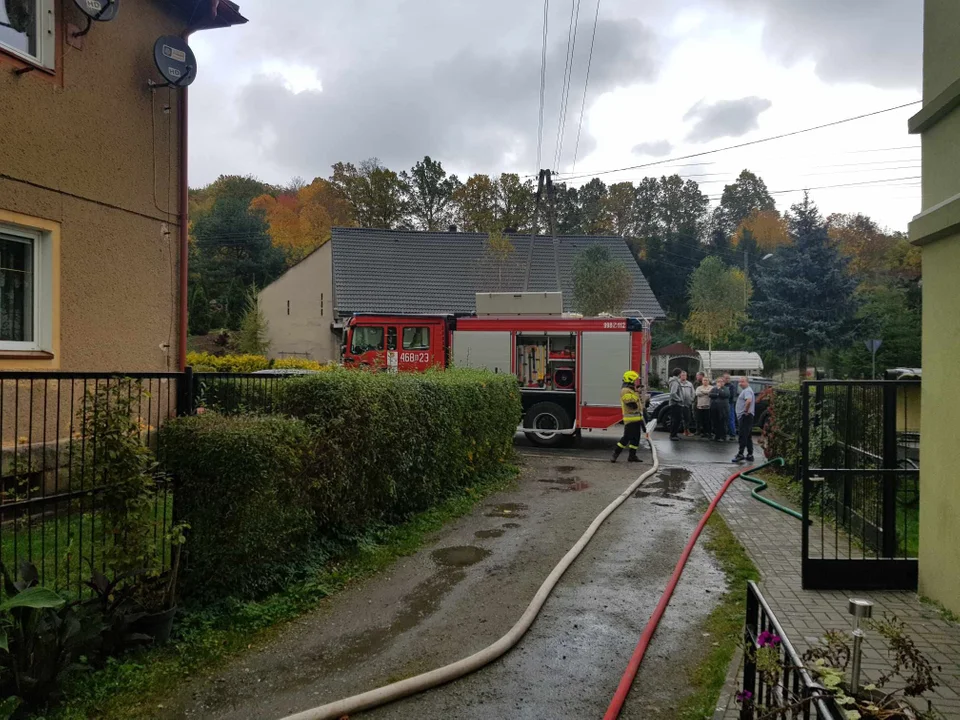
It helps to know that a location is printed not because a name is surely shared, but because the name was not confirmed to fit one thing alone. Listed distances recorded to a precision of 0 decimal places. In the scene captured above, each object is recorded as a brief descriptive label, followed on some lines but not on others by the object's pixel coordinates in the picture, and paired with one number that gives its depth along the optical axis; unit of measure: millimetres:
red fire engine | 15023
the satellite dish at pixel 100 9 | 7350
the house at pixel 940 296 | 4883
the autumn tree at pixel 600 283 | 30719
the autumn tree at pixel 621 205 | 65375
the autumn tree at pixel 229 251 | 42281
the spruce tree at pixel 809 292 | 33594
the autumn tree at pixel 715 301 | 47406
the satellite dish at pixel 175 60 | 8547
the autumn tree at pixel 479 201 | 44941
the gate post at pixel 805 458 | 5613
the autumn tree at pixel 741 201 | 72875
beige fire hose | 3734
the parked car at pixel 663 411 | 19078
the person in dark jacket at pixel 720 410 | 17125
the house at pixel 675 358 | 41759
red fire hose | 3795
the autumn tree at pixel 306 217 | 49562
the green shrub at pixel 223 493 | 4883
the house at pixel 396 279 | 30625
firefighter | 13289
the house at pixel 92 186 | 7070
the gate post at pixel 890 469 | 5859
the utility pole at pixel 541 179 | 23675
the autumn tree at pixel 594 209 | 64044
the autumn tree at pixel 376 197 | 50562
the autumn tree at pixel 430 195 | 52781
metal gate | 5806
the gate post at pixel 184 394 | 5352
